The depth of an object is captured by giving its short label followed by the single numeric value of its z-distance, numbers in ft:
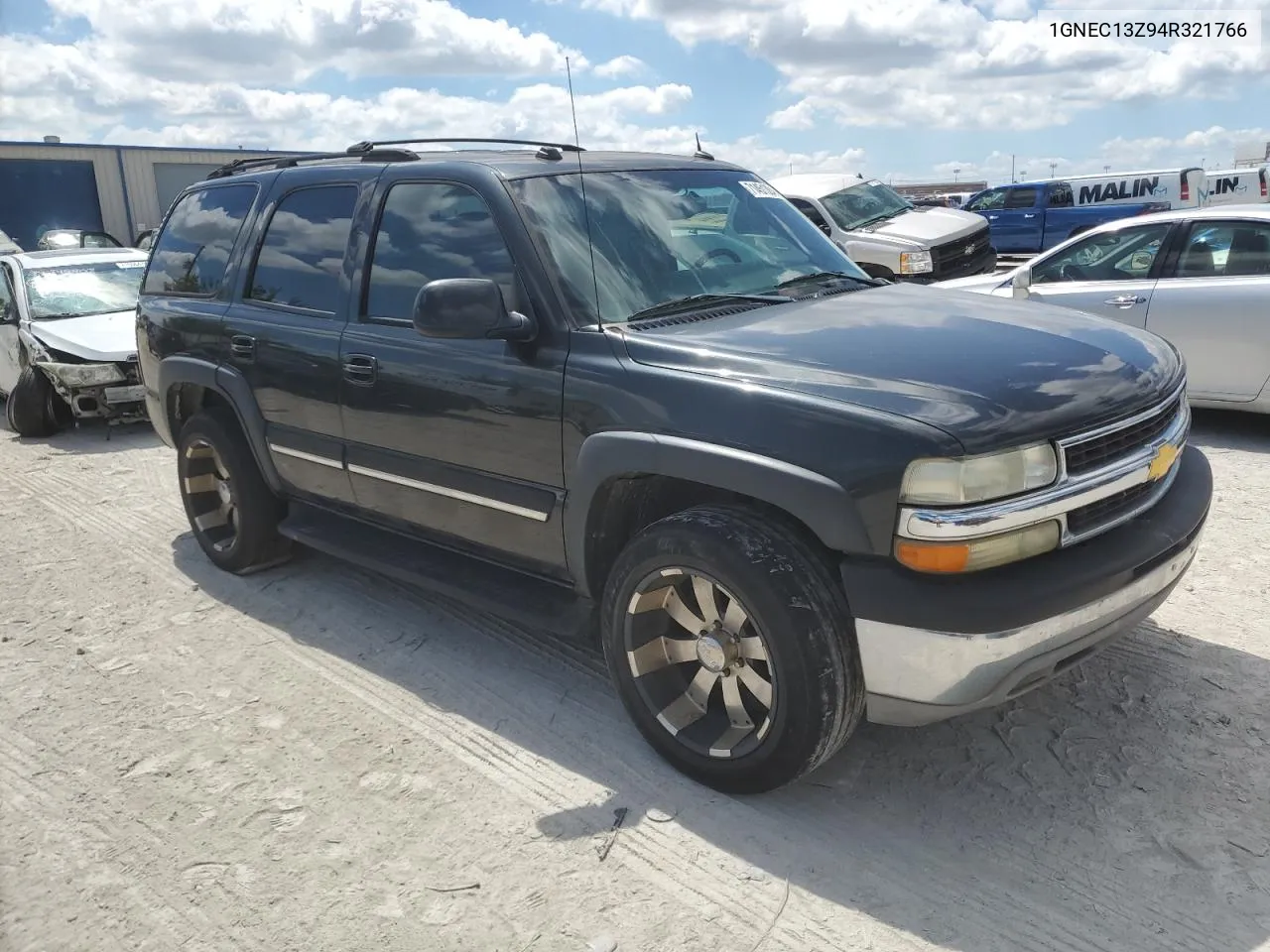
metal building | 91.61
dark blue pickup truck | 61.52
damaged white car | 28.32
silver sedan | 21.27
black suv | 8.66
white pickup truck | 39.14
